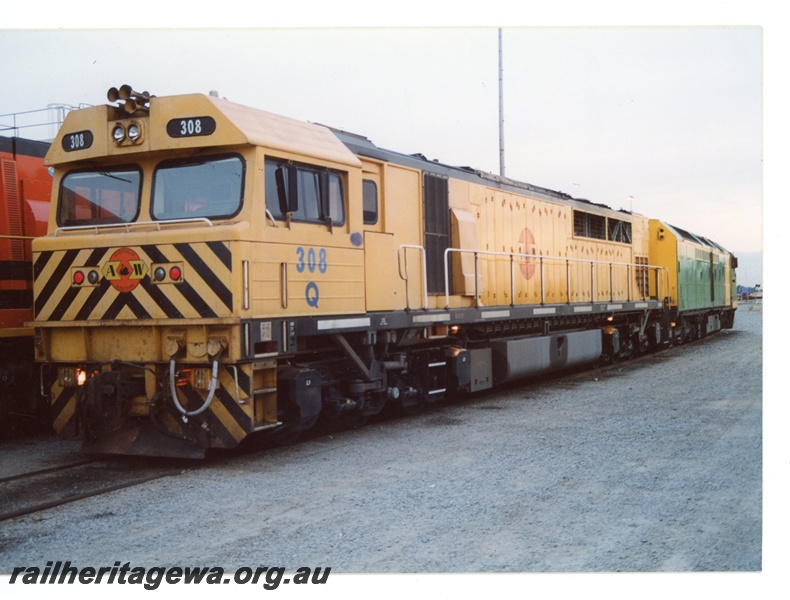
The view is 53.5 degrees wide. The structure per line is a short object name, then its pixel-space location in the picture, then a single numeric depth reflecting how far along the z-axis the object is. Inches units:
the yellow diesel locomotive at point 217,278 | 275.9
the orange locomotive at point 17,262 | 347.9
